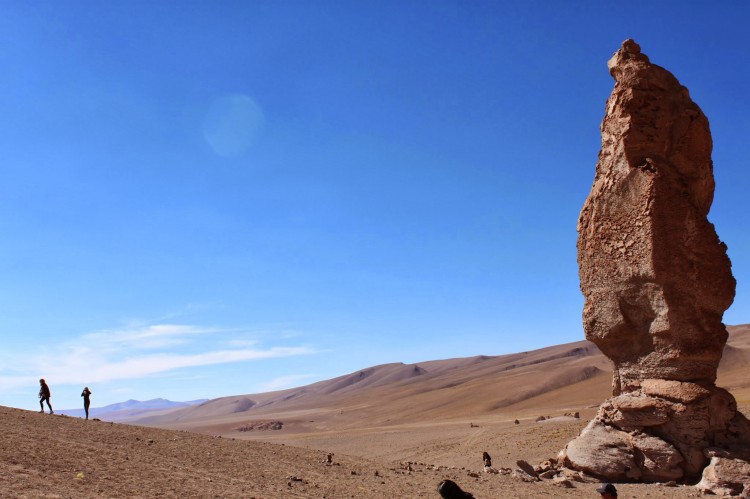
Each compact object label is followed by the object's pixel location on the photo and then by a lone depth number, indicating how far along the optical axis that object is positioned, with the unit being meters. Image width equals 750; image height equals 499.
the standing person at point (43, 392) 20.72
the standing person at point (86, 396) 22.00
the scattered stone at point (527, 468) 15.65
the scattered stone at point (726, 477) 12.68
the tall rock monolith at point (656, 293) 14.11
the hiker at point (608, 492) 6.61
